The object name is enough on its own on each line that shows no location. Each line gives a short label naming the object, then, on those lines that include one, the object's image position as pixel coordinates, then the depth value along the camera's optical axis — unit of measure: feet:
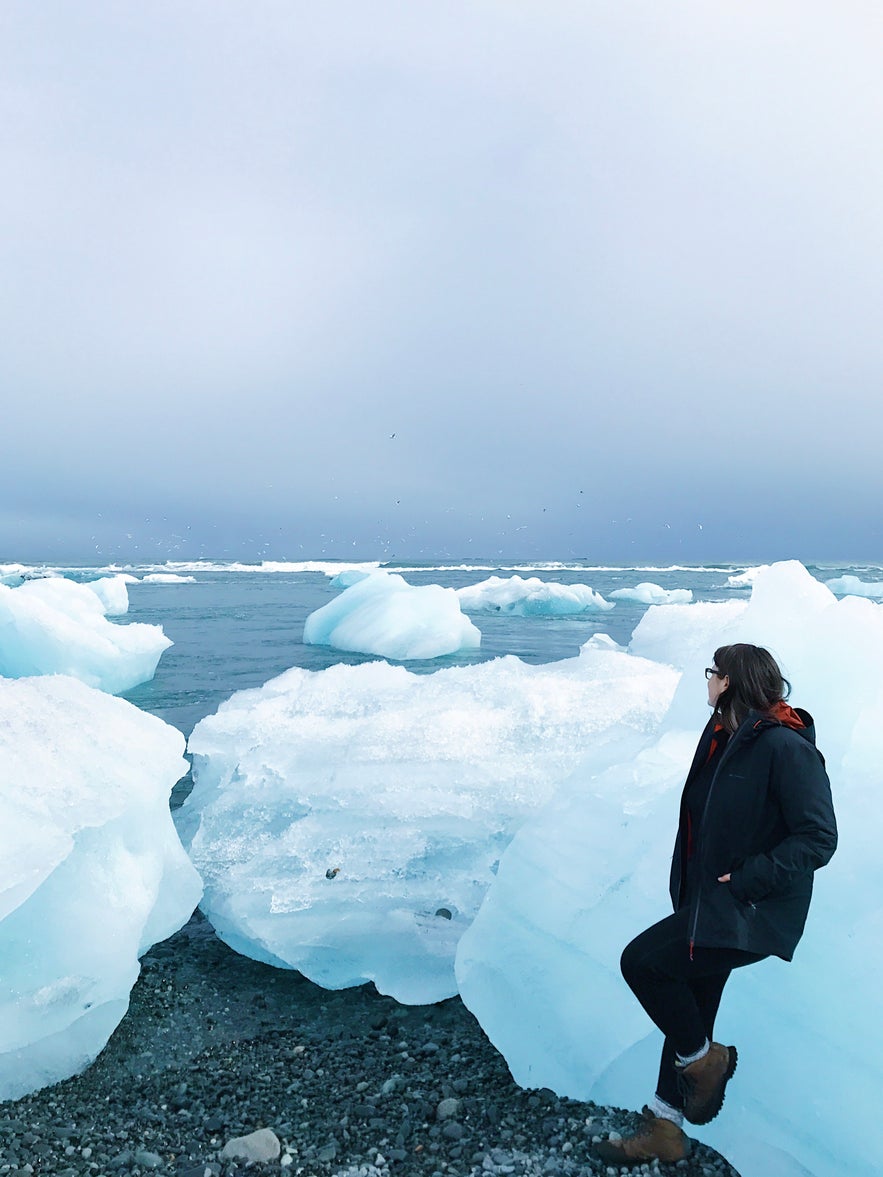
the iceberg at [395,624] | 58.03
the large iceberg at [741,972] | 9.11
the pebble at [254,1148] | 9.70
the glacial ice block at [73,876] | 11.32
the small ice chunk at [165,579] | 176.14
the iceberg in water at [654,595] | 120.16
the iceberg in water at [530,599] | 100.94
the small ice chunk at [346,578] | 138.10
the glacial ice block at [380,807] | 14.82
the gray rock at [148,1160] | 9.61
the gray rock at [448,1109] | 10.54
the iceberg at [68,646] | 40.91
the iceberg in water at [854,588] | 126.11
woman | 7.66
